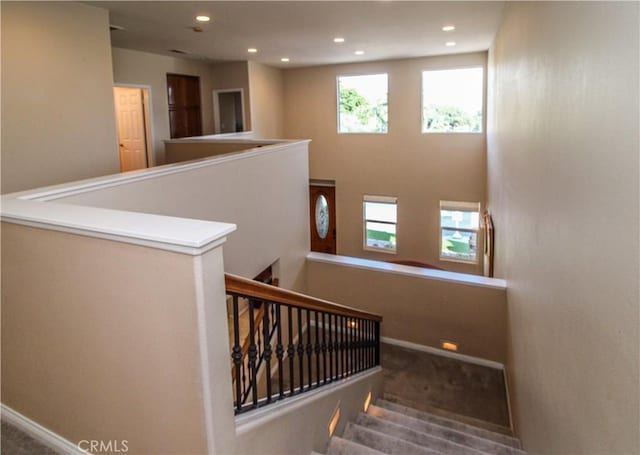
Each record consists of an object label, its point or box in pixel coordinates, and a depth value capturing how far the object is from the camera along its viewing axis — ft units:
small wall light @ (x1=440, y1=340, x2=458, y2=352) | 18.97
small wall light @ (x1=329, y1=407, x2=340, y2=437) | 9.48
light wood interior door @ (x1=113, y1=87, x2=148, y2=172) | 24.63
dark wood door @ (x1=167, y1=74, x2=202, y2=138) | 26.16
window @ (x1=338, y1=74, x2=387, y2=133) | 29.35
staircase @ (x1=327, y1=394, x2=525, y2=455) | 9.50
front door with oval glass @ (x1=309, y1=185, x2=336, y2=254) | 32.60
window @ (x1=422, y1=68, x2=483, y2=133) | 26.78
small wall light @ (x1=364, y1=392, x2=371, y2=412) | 13.07
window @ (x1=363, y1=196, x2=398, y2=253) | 30.27
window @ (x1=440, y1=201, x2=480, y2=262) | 27.94
